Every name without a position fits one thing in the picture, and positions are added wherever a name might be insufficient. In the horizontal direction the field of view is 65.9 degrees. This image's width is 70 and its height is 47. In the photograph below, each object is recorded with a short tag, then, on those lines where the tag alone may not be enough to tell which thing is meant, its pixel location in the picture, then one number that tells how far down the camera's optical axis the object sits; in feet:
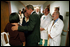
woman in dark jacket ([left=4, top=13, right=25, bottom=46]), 2.70
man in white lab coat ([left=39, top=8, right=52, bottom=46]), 6.24
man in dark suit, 2.68
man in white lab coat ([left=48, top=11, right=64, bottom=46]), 4.46
